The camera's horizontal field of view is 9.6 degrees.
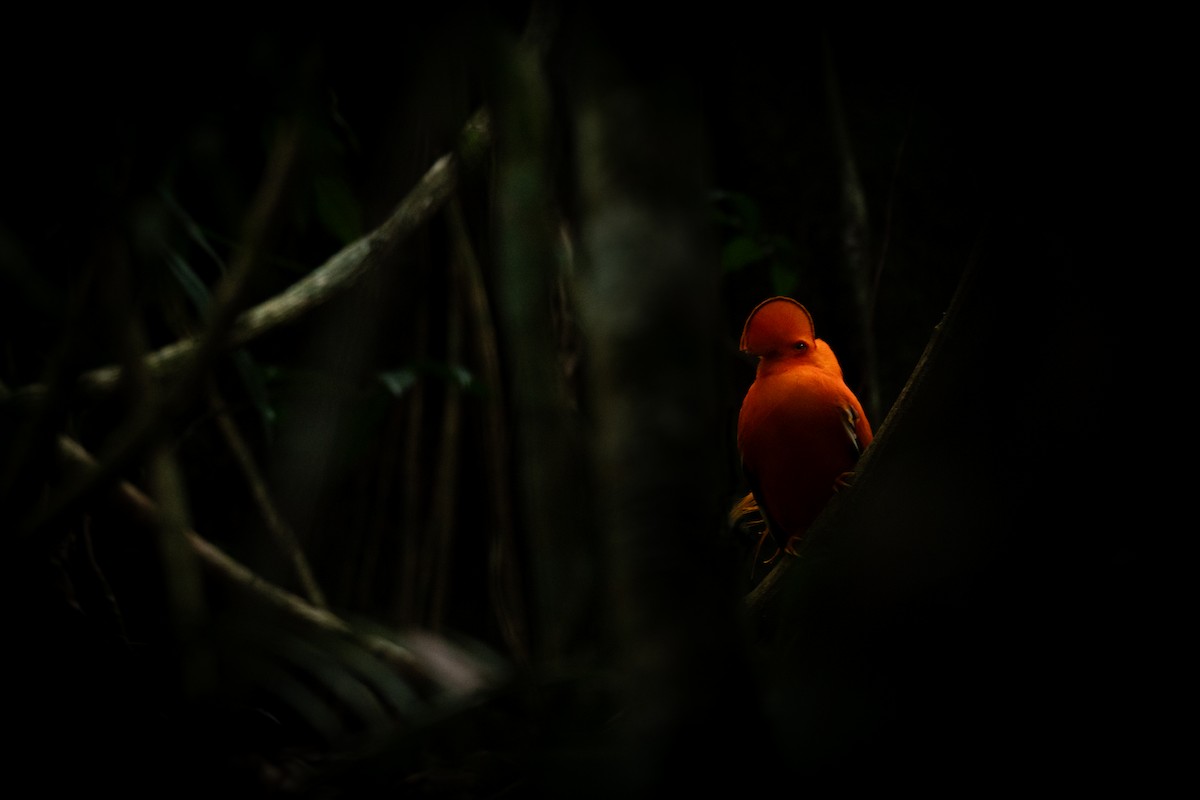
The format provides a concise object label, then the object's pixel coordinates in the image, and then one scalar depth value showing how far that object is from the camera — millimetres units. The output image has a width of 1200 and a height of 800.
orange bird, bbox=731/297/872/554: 6194
